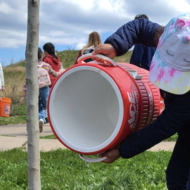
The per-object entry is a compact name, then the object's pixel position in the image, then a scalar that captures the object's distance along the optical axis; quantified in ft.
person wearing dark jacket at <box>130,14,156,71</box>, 11.64
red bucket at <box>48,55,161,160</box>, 5.43
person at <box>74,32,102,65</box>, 16.31
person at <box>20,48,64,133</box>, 18.65
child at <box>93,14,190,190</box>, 5.06
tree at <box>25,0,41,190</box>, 6.04
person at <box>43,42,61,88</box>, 21.06
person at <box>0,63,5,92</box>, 21.81
